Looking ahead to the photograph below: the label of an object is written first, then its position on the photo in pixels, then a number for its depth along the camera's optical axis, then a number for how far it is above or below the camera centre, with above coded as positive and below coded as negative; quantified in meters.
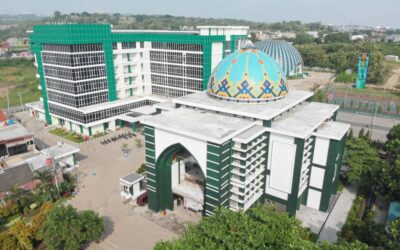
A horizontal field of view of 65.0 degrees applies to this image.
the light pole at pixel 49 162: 40.94 -17.22
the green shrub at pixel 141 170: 43.55 -19.13
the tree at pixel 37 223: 29.19 -17.82
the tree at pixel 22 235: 28.09 -17.99
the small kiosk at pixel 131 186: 37.62 -18.51
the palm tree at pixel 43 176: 38.59 -17.87
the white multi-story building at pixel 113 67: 54.69 -7.37
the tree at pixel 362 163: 38.12 -16.19
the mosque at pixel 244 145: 30.45 -11.50
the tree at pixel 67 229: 26.50 -16.67
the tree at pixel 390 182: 32.44 -15.48
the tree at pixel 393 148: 39.92 -14.88
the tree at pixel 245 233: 19.70 -13.04
